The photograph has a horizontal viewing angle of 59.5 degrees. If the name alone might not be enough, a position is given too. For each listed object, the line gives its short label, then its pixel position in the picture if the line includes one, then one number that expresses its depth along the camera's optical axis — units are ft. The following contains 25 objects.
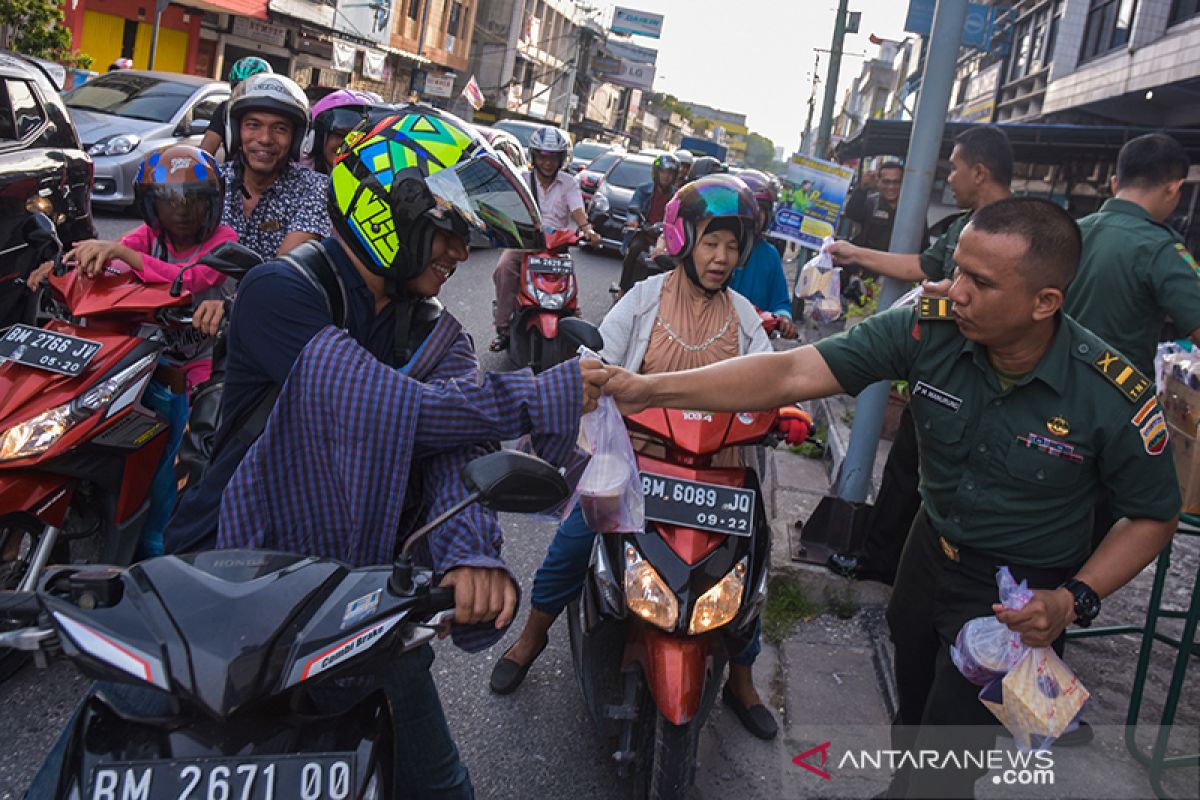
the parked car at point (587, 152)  76.06
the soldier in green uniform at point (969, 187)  14.76
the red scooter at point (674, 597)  9.70
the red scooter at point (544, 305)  27.07
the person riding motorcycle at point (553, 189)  30.25
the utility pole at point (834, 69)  75.92
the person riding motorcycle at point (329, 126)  18.84
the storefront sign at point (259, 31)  94.22
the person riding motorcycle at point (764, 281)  17.43
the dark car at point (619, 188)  56.34
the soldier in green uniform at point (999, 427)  8.40
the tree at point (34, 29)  45.27
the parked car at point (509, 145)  42.80
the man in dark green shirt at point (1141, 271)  12.31
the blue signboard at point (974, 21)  46.14
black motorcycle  5.41
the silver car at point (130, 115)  38.96
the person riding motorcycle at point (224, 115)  16.88
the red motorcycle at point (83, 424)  10.42
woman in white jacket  12.50
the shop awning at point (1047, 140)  34.36
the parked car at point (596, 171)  58.23
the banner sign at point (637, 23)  285.43
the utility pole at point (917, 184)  16.44
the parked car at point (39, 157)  19.39
